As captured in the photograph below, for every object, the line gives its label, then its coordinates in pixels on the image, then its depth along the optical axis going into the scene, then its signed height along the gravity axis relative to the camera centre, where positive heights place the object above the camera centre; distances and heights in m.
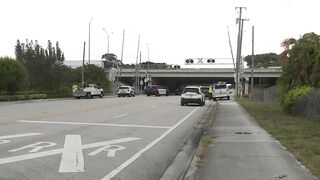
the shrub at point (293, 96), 30.61 -0.35
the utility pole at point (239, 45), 84.56 +6.64
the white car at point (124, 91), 80.31 -0.32
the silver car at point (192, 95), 47.03 -0.52
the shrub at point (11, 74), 58.94 +1.42
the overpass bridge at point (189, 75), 120.12 +3.06
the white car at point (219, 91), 69.00 -0.21
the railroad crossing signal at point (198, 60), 111.14 +5.60
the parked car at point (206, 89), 75.84 +0.03
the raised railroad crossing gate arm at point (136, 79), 115.53 +1.88
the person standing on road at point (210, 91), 70.76 -0.22
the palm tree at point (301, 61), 31.36 +1.62
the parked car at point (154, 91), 86.88 -0.32
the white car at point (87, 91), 67.81 -0.31
